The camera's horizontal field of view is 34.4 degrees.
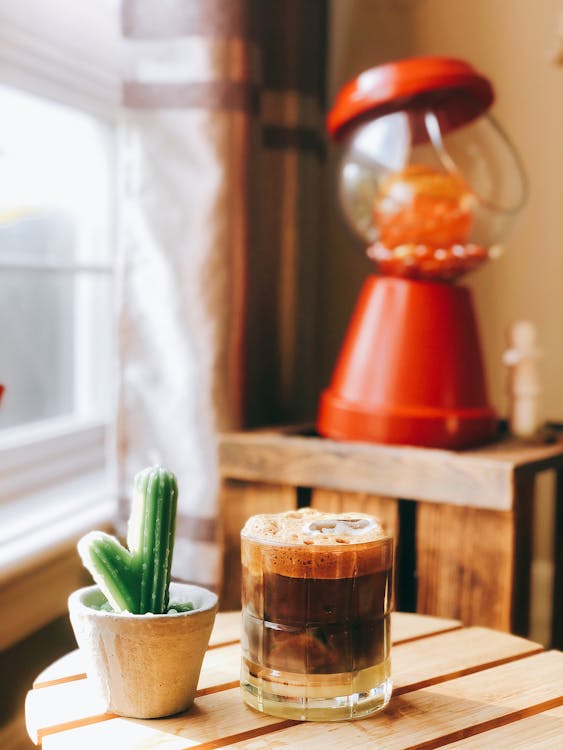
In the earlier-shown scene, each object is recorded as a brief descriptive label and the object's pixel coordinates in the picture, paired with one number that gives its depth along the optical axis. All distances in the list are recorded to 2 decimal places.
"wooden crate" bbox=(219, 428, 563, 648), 1.17
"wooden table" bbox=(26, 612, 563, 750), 0.68
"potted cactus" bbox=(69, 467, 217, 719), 0.69
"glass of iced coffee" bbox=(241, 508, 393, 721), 0.70
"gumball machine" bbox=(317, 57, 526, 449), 1.27
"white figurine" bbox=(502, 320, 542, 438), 1.37
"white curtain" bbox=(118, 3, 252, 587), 1.36
